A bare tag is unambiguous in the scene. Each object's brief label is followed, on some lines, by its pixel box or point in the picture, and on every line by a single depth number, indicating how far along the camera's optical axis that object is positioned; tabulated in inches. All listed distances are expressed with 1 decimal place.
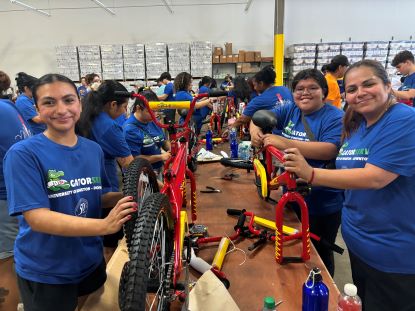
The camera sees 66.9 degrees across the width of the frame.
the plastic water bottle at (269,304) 40.3
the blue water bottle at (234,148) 132.0
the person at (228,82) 323.0
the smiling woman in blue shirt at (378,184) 46.4
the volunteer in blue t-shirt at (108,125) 78.5
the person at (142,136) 101.1
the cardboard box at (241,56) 377.0
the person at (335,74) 165.5
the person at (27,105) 141.3
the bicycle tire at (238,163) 113.1
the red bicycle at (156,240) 34.1
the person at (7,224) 77.4
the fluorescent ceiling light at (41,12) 371.1
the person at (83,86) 310.8
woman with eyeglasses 68.7
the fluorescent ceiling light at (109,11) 371.7
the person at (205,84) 240.1
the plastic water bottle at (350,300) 39.2
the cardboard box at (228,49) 382.6
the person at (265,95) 118.3
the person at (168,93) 243.6
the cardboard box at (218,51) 380.2
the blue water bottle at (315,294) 42.1
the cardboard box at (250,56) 375.6
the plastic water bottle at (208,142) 153.1
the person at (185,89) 188.2
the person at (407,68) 172.6
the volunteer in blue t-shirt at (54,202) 42.6
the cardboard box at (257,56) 375.2
